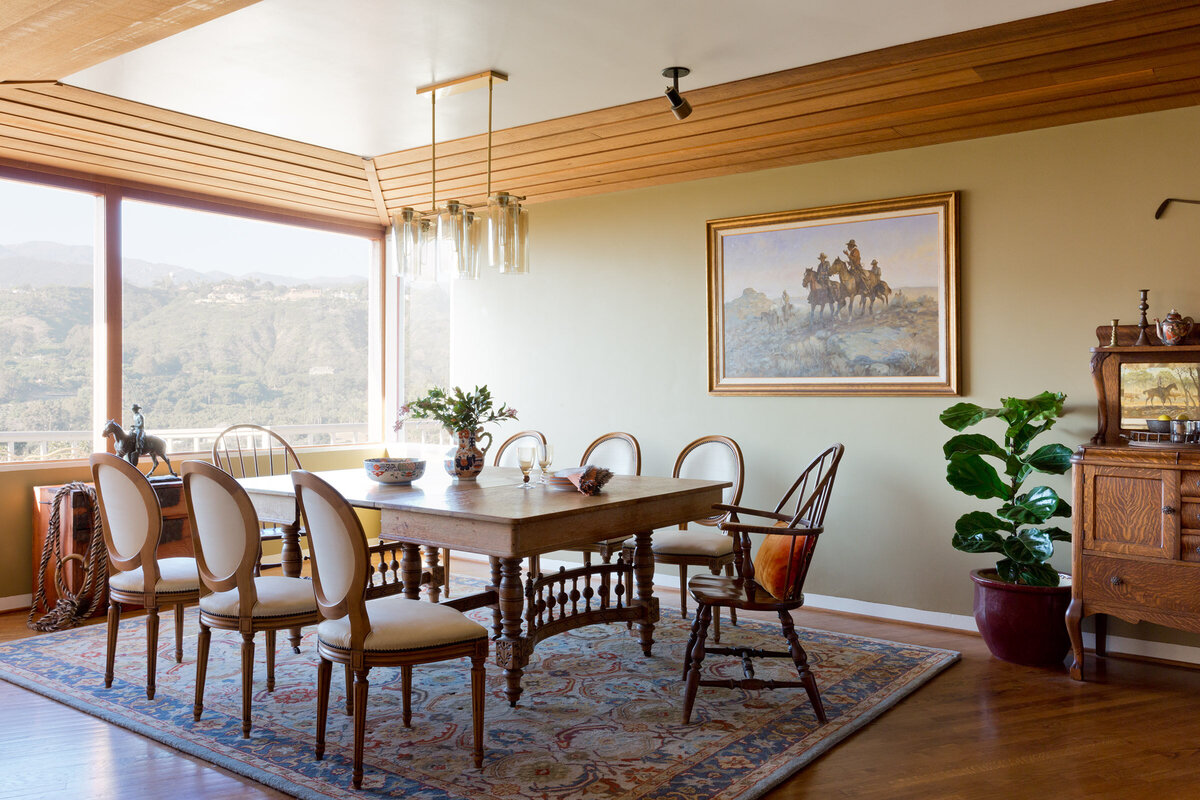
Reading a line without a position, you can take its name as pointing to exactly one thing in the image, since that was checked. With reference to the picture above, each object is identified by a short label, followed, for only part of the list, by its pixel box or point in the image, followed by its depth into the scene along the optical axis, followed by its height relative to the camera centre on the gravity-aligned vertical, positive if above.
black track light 3.99 +1.33
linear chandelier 3.93 +0.72
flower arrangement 4.06 -0.02
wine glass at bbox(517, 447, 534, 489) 3.97 -0.24
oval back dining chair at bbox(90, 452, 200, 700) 3.55 -0.59
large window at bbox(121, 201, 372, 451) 5.89 +0.57
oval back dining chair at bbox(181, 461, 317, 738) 3.21 -0.62
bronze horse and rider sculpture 4.91 -0.20
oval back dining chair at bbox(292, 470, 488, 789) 2.82 -0.70
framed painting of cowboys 4.76 +0.58
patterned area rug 2.85 -1.16
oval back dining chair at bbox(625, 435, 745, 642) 4.31 -0.65
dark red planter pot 4.00 -0.97
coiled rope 4.73 -0.88
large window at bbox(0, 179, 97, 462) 5.15 +0.49
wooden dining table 3.15 -0.44
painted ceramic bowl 4.00 -0.28
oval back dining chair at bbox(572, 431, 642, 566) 5.44 -0.29
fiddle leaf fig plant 4.11 -0.38
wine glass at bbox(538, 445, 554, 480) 4.02 -0.23
